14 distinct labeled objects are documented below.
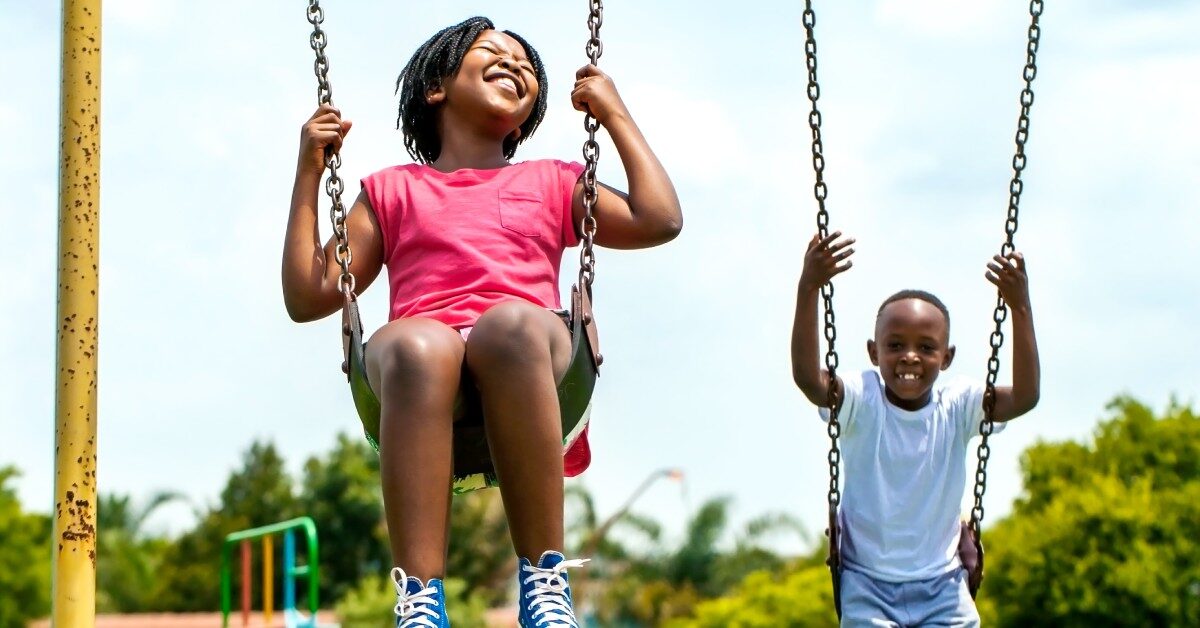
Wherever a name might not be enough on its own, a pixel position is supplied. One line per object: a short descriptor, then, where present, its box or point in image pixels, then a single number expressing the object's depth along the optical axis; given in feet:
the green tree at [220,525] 145.38
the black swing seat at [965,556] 15.93
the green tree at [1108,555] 95.91
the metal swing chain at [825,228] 15.74
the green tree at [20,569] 138.00
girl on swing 12.60
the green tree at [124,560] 144.25
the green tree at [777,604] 110.11
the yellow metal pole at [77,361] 14.08
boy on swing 15.79
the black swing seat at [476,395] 13.08
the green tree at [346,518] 147.54
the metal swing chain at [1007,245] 16.06
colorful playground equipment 43.39
